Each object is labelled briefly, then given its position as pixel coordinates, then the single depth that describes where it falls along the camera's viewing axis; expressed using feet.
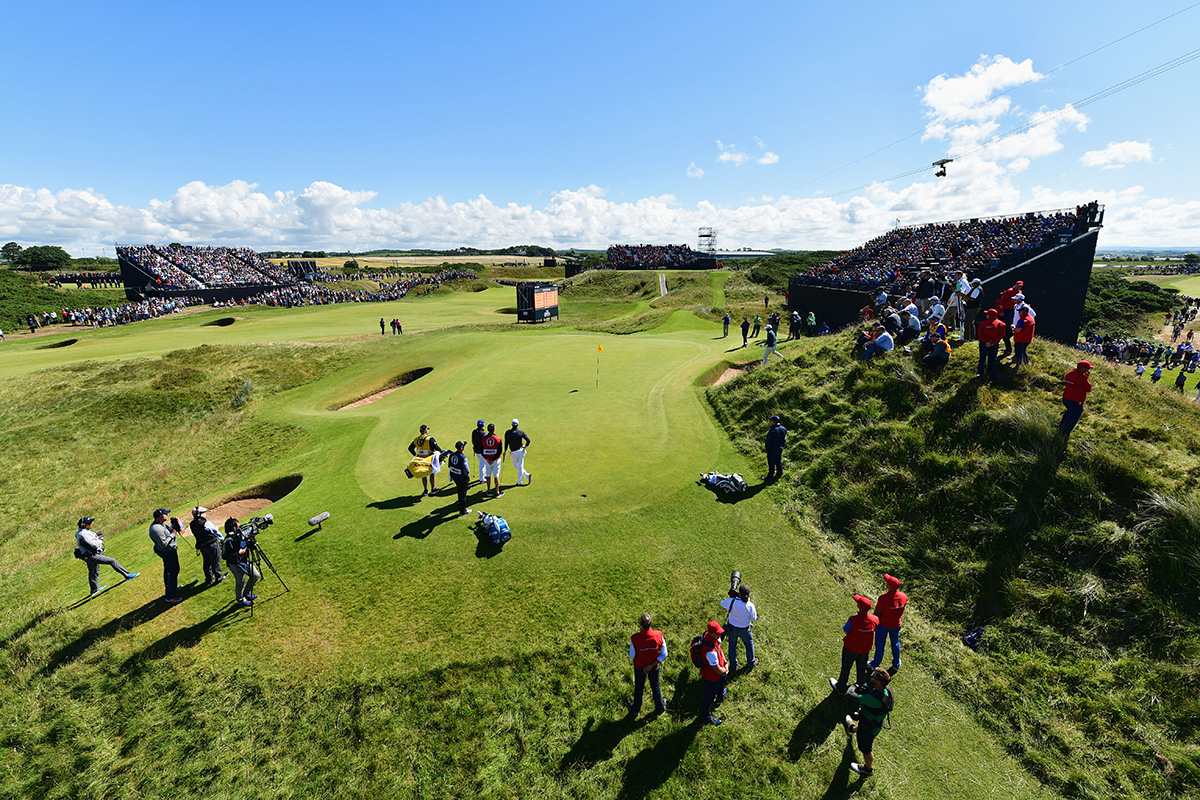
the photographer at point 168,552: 33.22
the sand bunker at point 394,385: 91.63
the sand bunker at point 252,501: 50.44
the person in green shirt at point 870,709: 20.90
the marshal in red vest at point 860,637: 25.53
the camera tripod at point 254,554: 32.12
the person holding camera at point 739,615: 26.43
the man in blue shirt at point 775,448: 48.88
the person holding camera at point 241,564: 31.76
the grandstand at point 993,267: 95.86
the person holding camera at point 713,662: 23.80
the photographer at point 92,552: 34.88
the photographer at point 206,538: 34.06
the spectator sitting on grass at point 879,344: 58.29
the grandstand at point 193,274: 214.90
